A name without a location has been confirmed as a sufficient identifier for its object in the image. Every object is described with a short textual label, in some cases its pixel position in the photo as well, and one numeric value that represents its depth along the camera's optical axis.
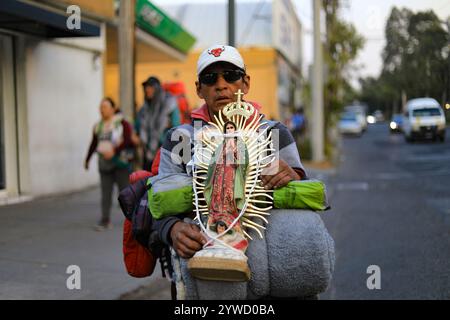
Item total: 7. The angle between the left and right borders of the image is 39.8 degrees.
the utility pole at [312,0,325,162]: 19.36
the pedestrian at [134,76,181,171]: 7.98
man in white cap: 2.43
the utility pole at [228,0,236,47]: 8.65
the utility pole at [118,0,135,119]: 9.49
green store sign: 15.57
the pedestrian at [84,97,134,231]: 8.13
